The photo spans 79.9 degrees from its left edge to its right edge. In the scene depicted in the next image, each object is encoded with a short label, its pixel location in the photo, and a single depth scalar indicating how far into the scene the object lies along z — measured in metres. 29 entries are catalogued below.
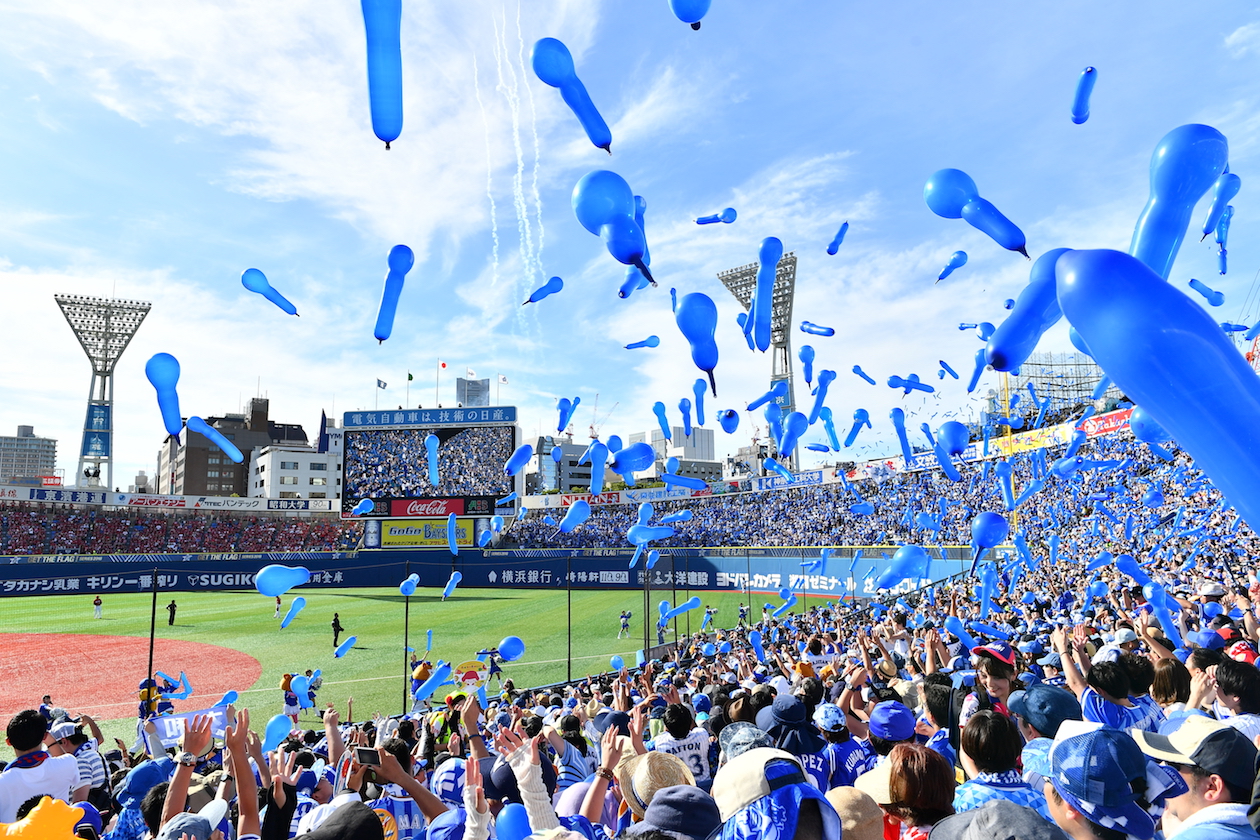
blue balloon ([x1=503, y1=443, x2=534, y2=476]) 15.89
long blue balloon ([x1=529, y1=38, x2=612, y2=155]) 4.71
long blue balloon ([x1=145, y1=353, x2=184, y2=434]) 6.73
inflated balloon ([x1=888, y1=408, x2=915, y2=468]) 15.35
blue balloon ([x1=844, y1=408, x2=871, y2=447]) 14.95
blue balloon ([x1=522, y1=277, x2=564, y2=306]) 8.30
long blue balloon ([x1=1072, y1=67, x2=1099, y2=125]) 6.53
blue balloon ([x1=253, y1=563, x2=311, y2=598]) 8.24
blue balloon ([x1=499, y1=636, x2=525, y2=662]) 10.66
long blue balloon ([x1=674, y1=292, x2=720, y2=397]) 6.05
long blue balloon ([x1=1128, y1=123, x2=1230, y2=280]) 4.59
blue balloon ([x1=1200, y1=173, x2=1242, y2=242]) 6.85
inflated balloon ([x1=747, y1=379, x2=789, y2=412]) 11.69
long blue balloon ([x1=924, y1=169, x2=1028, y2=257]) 6.22
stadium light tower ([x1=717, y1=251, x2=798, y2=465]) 60.41
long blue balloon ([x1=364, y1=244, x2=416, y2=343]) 6.83
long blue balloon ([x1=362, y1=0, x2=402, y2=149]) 3.87
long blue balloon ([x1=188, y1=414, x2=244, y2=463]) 8.54
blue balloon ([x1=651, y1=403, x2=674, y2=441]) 15.21
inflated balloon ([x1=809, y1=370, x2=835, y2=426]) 12.66
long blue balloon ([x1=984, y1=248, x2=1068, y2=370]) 3.62
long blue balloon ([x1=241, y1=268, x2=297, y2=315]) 7.30
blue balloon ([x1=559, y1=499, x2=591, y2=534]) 13.18
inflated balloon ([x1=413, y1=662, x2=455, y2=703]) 10.41
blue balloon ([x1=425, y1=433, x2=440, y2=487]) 38.12
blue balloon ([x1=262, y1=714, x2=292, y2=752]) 7.19
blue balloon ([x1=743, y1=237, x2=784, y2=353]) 7.99
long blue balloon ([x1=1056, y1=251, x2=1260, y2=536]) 1.85
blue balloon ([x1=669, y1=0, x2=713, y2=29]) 4.45
